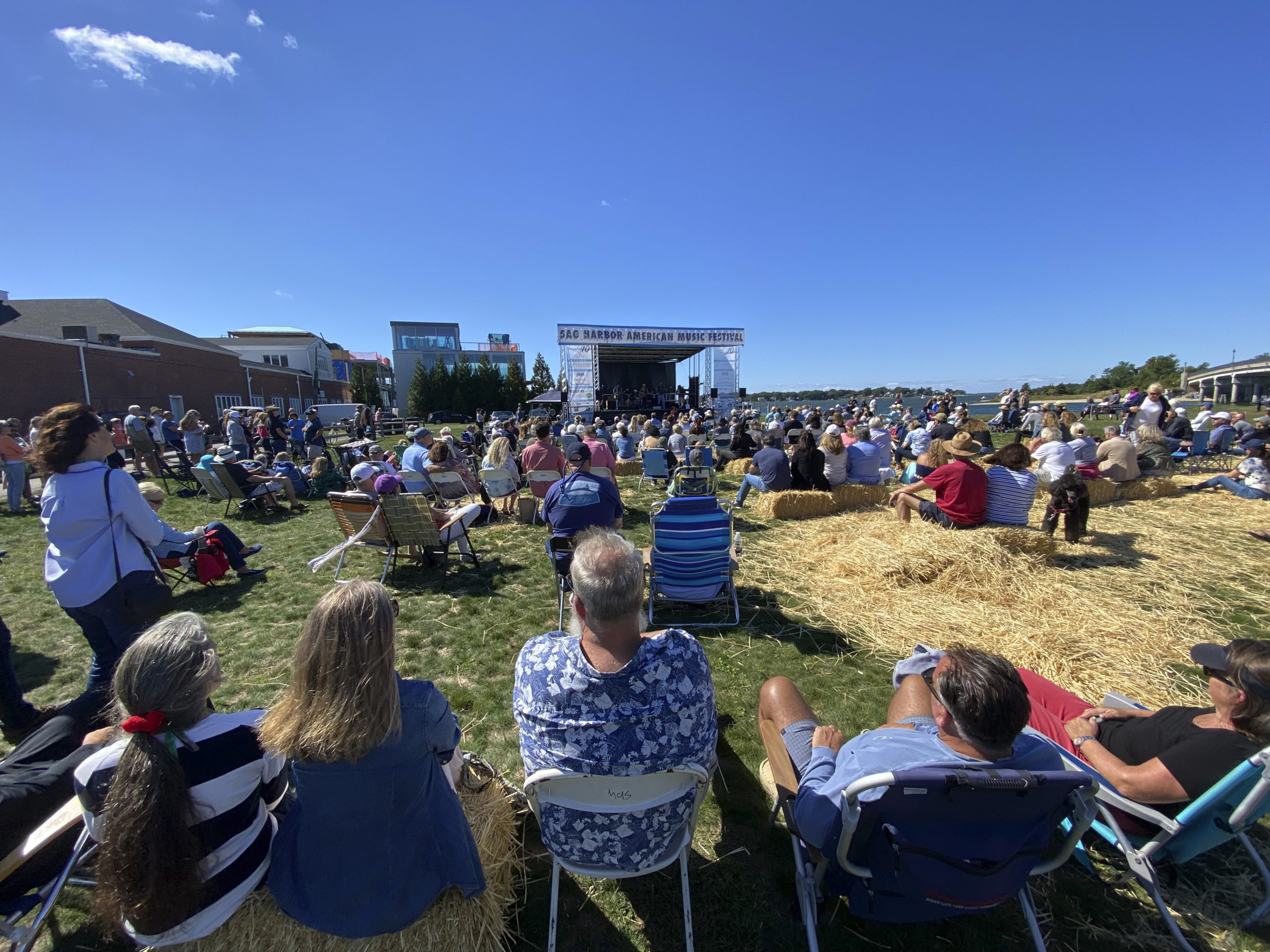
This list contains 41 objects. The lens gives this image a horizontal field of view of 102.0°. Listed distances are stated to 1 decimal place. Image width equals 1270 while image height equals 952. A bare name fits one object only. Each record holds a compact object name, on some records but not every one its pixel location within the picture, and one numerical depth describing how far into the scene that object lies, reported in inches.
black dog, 235.8
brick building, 813.2
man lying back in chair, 60.5
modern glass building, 2166.6
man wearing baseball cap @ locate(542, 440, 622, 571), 168.4
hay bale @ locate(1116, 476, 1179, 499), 329.4
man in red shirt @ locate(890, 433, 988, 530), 217.9
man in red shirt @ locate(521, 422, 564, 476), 281.9
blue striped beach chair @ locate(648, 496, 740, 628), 163.3
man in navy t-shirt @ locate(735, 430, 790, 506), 300.5
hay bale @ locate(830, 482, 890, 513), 319.0
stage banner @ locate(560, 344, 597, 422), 917.8
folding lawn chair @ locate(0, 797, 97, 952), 62.6
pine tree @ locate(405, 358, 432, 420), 1662.2
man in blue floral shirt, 63.5
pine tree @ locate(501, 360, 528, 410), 1786.4
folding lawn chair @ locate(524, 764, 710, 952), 63.3
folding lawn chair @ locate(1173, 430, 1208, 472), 432.1
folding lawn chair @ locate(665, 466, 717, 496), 307.1
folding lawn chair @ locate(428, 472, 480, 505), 304.8
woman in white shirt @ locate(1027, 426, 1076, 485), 288.5
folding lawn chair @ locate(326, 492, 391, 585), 219.0
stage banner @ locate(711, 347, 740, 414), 1042.1
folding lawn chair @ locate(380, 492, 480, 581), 210.7
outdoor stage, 922.1
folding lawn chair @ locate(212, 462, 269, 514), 331.3
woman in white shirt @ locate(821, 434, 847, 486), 319.9
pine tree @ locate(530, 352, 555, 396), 2102.6
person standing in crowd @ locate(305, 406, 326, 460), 527.3
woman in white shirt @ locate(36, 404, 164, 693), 110.8
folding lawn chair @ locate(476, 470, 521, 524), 309.4
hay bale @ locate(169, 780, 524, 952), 63.7
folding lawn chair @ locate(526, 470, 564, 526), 284.7
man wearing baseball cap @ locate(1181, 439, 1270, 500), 305.3
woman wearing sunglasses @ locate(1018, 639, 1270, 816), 68.8
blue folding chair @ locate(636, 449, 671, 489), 395.5
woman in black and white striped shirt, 53.1
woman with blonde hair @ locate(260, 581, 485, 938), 56.6
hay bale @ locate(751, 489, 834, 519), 299.1
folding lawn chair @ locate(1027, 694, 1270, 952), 65.1
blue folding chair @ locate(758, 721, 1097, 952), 55.5
